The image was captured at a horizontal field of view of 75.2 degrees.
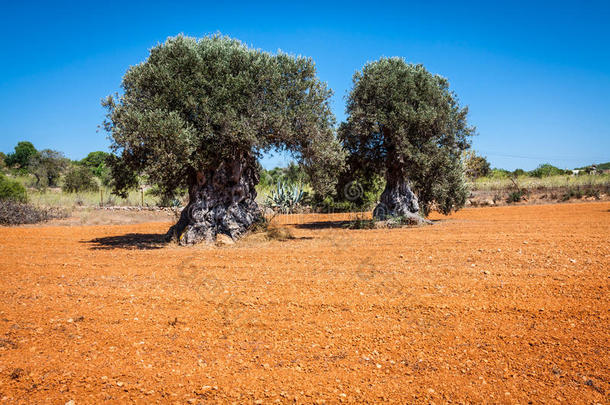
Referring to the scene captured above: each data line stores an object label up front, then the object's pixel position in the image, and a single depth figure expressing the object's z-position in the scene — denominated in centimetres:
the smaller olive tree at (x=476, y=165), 3406
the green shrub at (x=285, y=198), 2448
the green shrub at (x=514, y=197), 2877
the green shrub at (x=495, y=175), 4144
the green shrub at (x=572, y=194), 2783
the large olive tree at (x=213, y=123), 975
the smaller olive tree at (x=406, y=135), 1421
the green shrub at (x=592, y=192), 2762
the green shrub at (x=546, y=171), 4650
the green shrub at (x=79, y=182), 3191
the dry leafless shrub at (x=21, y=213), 1705
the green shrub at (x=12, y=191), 1994
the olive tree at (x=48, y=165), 3991
